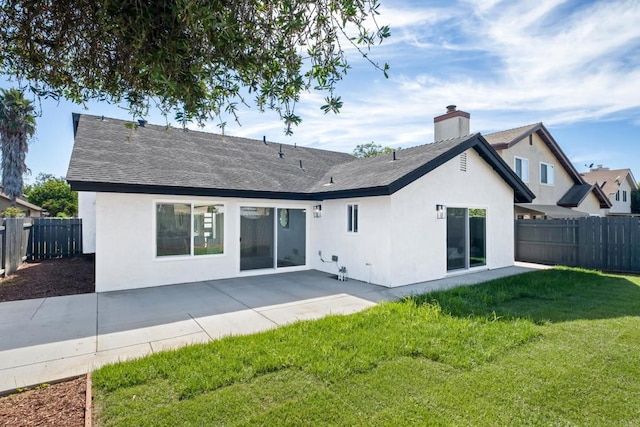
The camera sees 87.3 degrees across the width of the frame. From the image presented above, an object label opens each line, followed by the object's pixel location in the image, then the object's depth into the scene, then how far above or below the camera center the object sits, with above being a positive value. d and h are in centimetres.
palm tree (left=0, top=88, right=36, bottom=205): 2781 +542
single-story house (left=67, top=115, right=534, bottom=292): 975 +25
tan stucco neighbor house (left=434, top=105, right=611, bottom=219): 2028 +282
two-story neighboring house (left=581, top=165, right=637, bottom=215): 3500 +338
